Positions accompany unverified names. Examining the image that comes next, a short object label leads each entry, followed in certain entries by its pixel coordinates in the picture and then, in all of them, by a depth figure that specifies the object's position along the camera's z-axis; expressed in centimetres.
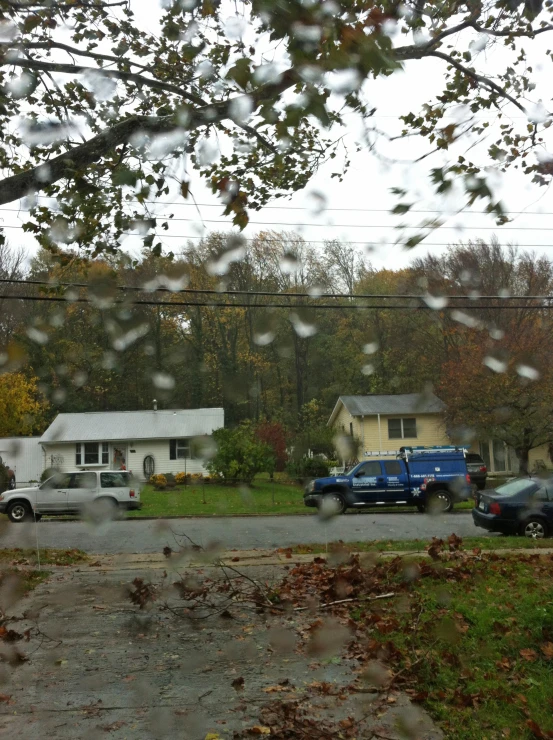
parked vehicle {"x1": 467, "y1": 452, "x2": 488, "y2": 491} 1777
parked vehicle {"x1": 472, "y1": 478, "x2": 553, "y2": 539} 1280
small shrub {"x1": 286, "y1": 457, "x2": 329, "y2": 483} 1783
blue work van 1619
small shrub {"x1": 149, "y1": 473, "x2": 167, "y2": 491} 1802
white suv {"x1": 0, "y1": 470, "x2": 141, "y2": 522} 1457
